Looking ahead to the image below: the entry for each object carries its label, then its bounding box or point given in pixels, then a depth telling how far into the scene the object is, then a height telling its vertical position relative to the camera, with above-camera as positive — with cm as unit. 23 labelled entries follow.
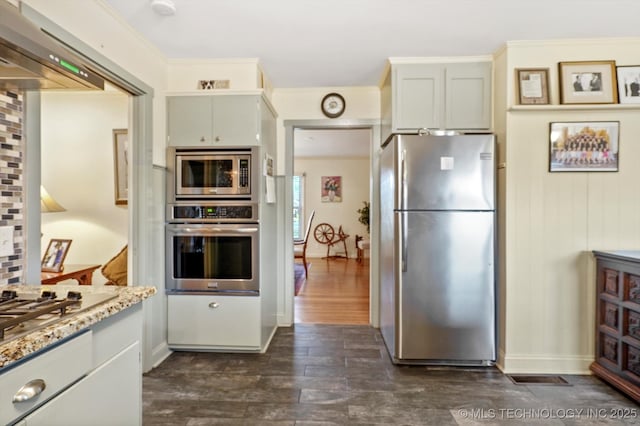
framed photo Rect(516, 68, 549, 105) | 240 +92
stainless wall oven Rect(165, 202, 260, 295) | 259 -28
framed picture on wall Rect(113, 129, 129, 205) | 314 +47
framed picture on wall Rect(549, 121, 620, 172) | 235 +48
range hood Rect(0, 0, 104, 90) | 90 +47
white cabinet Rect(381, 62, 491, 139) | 263 +94
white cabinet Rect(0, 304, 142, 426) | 82 -49
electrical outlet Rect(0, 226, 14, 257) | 135 -11
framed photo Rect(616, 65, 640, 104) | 235 +92
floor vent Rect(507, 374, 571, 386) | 227 -116
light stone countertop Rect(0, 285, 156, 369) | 77 -31
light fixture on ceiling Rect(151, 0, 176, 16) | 194 +123
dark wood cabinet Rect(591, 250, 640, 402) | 202 -69
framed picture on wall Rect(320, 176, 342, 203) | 817 +62
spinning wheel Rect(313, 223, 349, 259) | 807 -56
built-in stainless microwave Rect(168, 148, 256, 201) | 259 +31
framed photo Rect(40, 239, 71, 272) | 271 -36
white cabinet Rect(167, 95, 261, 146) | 261 +73
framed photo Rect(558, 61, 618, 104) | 236 +93
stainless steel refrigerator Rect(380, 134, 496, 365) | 238 -25
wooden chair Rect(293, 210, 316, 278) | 558 -68
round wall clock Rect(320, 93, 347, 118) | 333 +109
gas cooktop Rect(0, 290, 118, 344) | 85 -29
